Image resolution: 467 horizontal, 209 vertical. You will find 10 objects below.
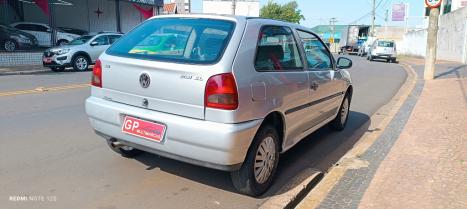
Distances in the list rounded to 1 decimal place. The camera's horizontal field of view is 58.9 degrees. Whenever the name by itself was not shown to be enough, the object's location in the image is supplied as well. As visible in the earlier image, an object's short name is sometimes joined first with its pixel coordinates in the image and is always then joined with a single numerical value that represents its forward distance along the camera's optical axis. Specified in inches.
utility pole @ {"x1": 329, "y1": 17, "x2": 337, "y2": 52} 2488.4
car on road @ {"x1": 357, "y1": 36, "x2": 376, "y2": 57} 1648.5
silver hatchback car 136.7
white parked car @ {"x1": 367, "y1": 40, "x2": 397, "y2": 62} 1203.9
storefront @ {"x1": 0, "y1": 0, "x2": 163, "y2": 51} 1020.5
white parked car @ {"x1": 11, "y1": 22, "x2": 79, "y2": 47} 903.1
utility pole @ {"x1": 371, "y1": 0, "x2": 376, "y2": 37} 1989.4
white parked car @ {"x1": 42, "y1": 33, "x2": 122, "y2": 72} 623.2
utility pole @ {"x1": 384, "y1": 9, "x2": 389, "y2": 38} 2721.5
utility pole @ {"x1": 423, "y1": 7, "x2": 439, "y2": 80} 588.7
